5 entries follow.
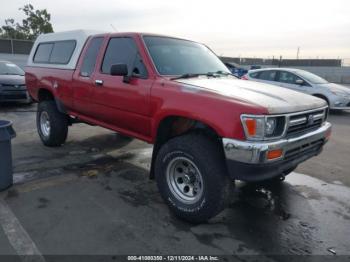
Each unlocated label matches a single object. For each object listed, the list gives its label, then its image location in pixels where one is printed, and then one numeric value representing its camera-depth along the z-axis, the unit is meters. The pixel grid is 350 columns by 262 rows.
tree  40.12
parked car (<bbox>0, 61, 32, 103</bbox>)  10.79
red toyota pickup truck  3.13
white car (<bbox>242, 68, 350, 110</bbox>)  11.36
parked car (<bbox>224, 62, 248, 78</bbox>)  19.81
